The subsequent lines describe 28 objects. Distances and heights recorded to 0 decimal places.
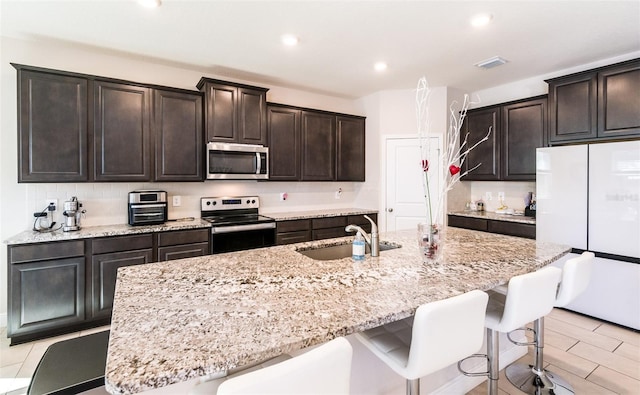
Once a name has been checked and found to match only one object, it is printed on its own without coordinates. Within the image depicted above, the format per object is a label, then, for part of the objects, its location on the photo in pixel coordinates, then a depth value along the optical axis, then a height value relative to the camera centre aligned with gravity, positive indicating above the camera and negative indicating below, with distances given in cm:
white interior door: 431 +19
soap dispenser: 182 -33
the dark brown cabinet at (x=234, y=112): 343 +100
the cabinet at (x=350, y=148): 454 +73
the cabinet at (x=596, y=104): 292 +95
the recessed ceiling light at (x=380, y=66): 346 +152
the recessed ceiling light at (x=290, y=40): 279 +149
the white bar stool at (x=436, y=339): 110 -57
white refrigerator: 278 -20
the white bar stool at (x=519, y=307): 148 -58
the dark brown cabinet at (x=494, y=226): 355 -39
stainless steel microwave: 346 +41
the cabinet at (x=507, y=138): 370 +74
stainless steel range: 329 -32
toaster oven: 312 -12
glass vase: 177 -27
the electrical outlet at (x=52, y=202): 296 -6
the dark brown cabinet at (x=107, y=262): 276 -62
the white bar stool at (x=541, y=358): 183 -110
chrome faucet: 192 -29
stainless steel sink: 219 -42
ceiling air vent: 329 +150
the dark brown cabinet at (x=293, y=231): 371 -45
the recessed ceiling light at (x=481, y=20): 243 +145
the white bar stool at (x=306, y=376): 71 -46
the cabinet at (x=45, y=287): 249 -78
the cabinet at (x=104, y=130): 268 +65
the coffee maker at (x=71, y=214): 285 -17
